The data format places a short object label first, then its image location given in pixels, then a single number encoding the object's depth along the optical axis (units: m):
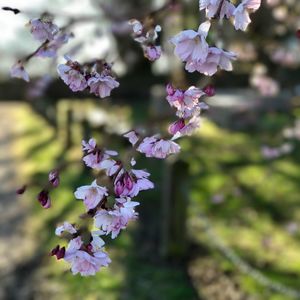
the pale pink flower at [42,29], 0.32
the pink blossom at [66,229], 0.29
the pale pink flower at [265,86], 1.79
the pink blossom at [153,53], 0.33
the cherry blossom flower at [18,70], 0.37
